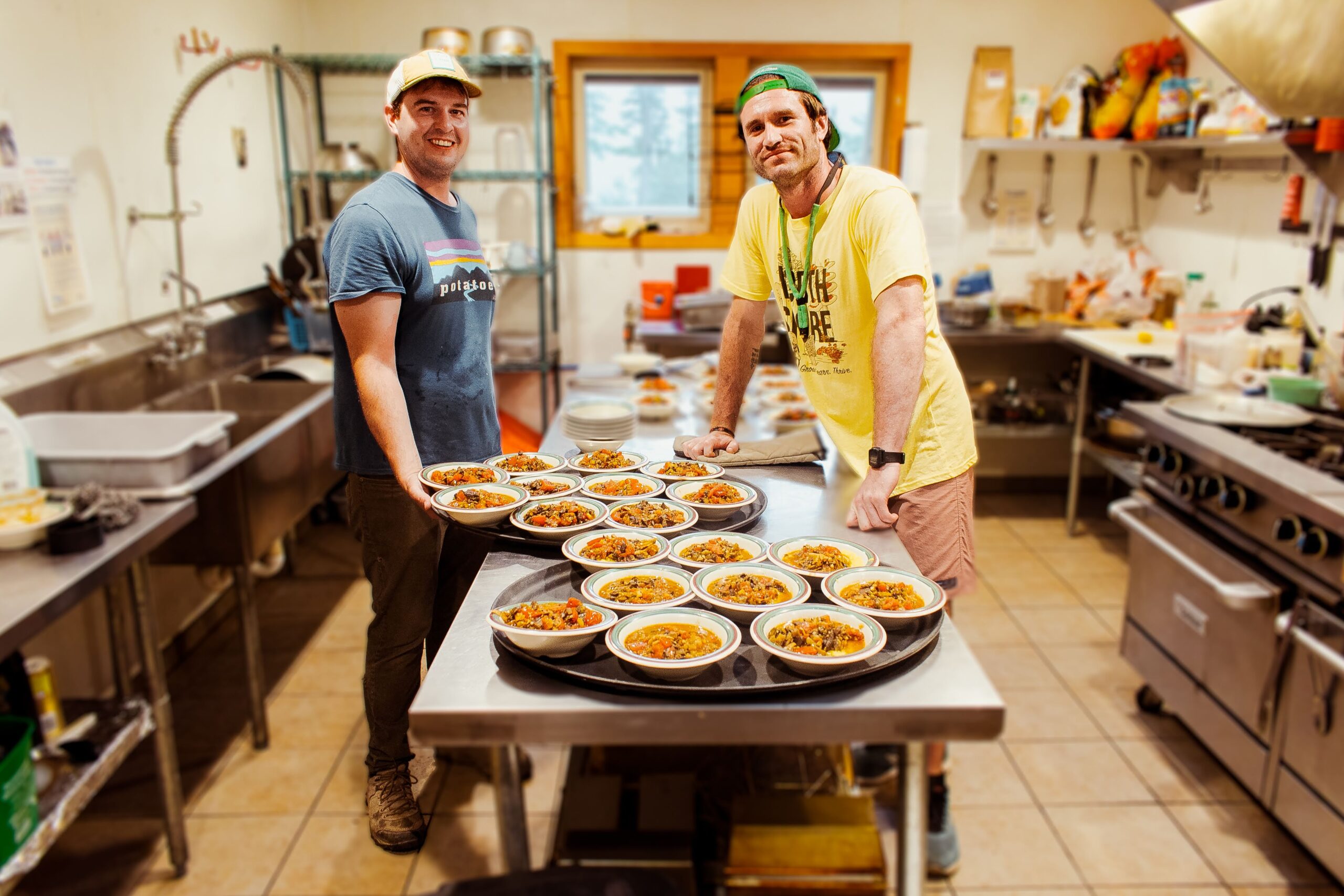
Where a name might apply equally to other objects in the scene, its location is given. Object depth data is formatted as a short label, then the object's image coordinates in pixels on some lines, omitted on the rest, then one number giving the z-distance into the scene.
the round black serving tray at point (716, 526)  1.15
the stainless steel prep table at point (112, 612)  1.73
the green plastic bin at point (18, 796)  1.84
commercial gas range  2.25
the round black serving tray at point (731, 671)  0.92
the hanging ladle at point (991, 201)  5.23
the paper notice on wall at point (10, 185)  2.49
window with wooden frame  4.97
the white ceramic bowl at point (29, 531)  1.87
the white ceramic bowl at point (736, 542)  1.20
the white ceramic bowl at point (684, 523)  1.23
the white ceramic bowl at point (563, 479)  1.20
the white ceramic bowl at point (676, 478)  1.36
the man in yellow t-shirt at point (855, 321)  1.23
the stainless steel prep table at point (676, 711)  0.89
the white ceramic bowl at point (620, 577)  1.05
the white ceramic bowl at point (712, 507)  1.27
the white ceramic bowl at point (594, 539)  1.13
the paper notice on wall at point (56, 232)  2.65
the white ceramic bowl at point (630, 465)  1.32
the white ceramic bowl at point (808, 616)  0.94
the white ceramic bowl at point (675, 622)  0.93
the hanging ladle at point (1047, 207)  5.24
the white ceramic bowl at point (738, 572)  1.07
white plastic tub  2.15
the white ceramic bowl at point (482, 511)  0.97
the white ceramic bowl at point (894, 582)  1.04
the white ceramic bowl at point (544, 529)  1.15
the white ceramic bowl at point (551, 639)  0.94
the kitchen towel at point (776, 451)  1.49
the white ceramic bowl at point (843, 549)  1.20
